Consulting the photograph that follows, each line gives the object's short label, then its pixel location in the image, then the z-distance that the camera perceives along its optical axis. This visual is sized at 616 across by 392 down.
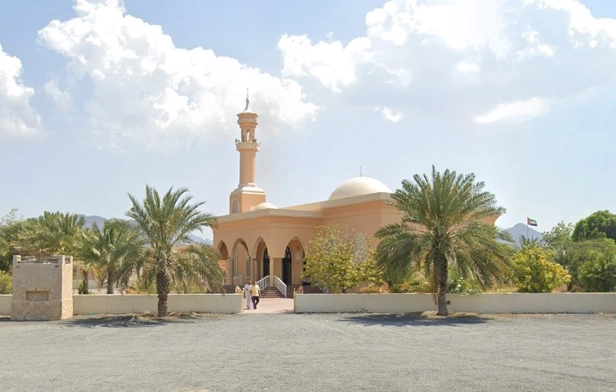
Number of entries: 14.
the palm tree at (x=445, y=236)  22.28
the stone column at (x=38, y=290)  23.28
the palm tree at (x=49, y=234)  35.88
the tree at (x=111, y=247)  22.41
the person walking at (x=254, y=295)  26.14
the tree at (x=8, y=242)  41.59
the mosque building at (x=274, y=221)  32.69
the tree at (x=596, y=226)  61.88
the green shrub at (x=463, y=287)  23.80
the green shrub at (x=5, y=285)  28.06
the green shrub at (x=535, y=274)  24.66
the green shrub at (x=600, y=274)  25.70
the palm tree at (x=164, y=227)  22.91
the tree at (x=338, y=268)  25.69
